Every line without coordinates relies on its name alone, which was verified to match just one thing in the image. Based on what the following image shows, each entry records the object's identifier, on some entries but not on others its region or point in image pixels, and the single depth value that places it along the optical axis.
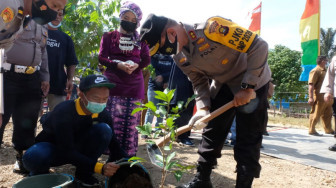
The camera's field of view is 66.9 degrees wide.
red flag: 7.02
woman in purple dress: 2.63
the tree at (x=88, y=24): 3.34
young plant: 1.46
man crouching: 1.98
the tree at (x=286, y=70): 23.75
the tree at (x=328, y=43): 33.72
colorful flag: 7.48
